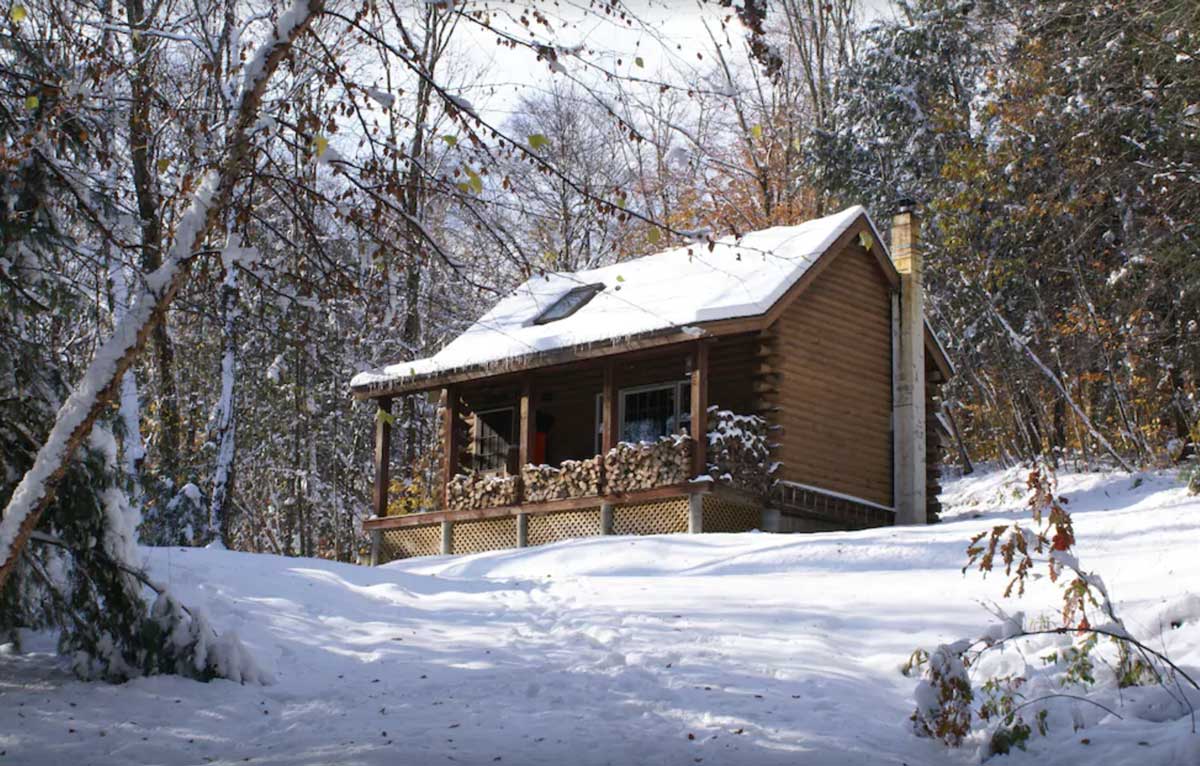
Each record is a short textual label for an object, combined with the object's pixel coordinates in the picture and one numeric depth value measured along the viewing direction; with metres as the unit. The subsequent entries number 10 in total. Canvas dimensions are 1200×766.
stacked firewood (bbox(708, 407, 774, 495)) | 17.58
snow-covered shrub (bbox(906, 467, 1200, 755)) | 6.54
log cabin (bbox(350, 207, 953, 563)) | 17.66
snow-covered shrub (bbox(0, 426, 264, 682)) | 8.02
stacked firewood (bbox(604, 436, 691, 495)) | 17.55
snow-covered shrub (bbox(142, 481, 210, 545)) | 19.55
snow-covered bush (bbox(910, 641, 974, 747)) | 6.52
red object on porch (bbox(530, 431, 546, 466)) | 21.98
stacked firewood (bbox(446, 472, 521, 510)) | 19.83
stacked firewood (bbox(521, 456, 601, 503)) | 18.75
